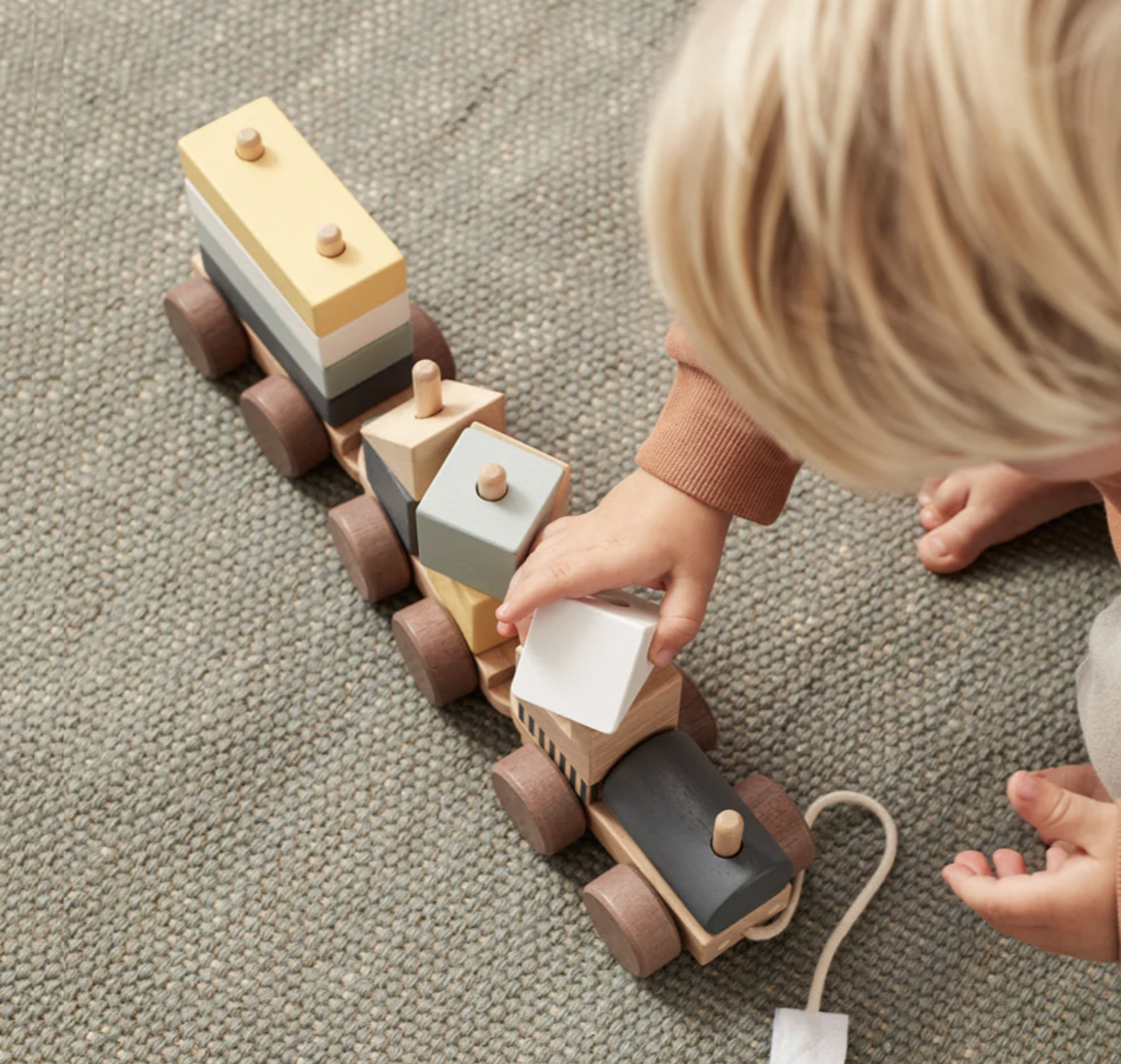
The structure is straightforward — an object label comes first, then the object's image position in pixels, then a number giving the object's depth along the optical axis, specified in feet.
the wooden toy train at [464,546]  2.23
